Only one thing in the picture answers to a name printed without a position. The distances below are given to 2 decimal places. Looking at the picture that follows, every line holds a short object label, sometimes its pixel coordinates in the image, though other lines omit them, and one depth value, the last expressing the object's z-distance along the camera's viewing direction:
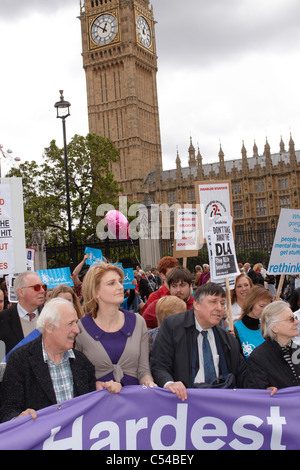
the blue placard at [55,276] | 7.89
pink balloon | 12.80
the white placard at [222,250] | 5.40
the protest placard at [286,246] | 5.99
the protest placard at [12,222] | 5.35
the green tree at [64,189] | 24.00
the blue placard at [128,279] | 8.75
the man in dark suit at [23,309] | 4.37
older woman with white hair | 3.44
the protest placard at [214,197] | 6.75
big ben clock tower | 58.69
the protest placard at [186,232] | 7.95
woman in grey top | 3.40
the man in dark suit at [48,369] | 3.04
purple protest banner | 3.20
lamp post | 13.39
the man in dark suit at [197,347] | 3.46
